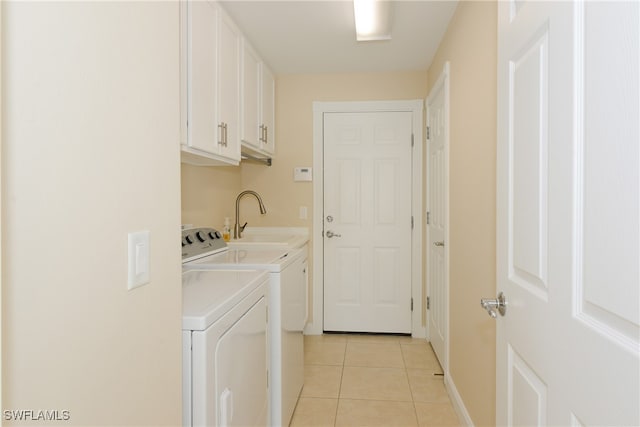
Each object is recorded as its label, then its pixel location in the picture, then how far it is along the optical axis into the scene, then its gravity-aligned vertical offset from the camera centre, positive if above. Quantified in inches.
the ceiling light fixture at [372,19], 83.6 +43.6
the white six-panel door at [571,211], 22.6 -0.2
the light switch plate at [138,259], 30.6 -4.1
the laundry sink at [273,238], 106.0 -9.6
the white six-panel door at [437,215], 105.5 -2.1
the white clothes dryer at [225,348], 43.0 -17.8
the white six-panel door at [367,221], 137.9 -4.5
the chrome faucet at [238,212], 133.6 -1.3
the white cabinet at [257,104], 102.5 +30.7
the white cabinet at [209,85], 68.5 +24.6
